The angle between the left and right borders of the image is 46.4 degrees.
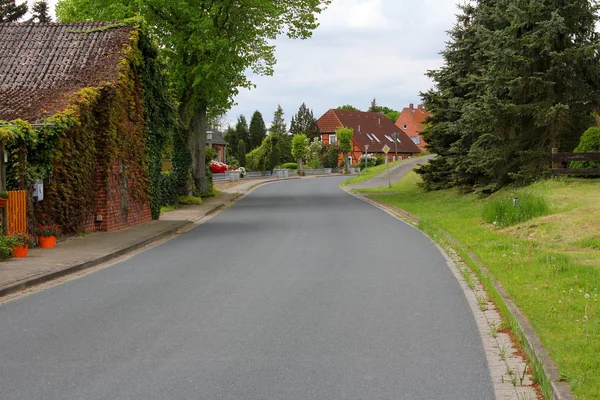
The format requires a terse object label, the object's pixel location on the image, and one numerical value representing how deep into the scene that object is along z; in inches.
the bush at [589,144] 892.6
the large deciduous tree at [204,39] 1161.4
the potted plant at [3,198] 560.7
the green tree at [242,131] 4037.9
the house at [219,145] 3320.1
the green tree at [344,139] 3678.6
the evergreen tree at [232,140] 4025.6
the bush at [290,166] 3383.4
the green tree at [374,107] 6307.6
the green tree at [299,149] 3211.1
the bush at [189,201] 1284.4
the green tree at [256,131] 4101.9
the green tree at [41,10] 2644.4
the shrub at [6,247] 508.1
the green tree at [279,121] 4160.9
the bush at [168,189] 1189.5
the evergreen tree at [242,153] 3494.1
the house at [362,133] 4001.0
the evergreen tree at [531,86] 904.3
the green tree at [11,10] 2518.3
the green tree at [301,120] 4790.8
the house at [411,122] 4906.5
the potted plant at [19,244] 523.8
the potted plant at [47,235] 596.7
